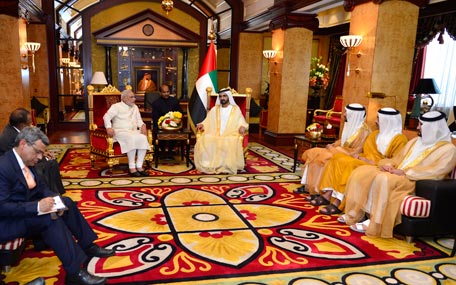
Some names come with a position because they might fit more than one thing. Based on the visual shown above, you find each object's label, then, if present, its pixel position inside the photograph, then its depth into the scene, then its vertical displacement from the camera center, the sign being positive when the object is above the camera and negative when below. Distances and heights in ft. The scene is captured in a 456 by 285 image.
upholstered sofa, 11.40 -3.65
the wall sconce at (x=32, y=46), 27.22 +2.01
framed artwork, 37.35 +0.07
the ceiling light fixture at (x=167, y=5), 21.75 +4.26
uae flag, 23.44 -0.44
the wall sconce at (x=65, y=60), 38.70 +1.59
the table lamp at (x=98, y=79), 32.07 -0.17
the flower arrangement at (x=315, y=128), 19.16 -2.13
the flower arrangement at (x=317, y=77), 34.91 +0.85
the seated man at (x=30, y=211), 8.16 -2.93
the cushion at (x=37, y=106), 30.09 -2.50
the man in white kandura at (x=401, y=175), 11.83 -2.74
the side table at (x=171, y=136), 20.25 -2.99
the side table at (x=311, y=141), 18.62 -2.74
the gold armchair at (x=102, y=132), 19.03 -2.82
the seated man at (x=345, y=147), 15.60 -2.51
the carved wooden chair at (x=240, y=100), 22.99 -1.07
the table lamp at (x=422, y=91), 29.71 -0.02
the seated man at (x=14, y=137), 11.88 -2.06
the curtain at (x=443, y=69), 30.01 +1.77
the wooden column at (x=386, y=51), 18.92 +1.90
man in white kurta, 18.85 -2.64
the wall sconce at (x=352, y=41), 19.95 +2.43
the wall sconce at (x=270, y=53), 29.27 +2.38
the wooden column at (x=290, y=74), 27.96 +0.79
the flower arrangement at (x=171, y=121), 20.80 -2.25
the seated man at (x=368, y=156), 13.97 -2.64
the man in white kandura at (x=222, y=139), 19.95 -3.01
